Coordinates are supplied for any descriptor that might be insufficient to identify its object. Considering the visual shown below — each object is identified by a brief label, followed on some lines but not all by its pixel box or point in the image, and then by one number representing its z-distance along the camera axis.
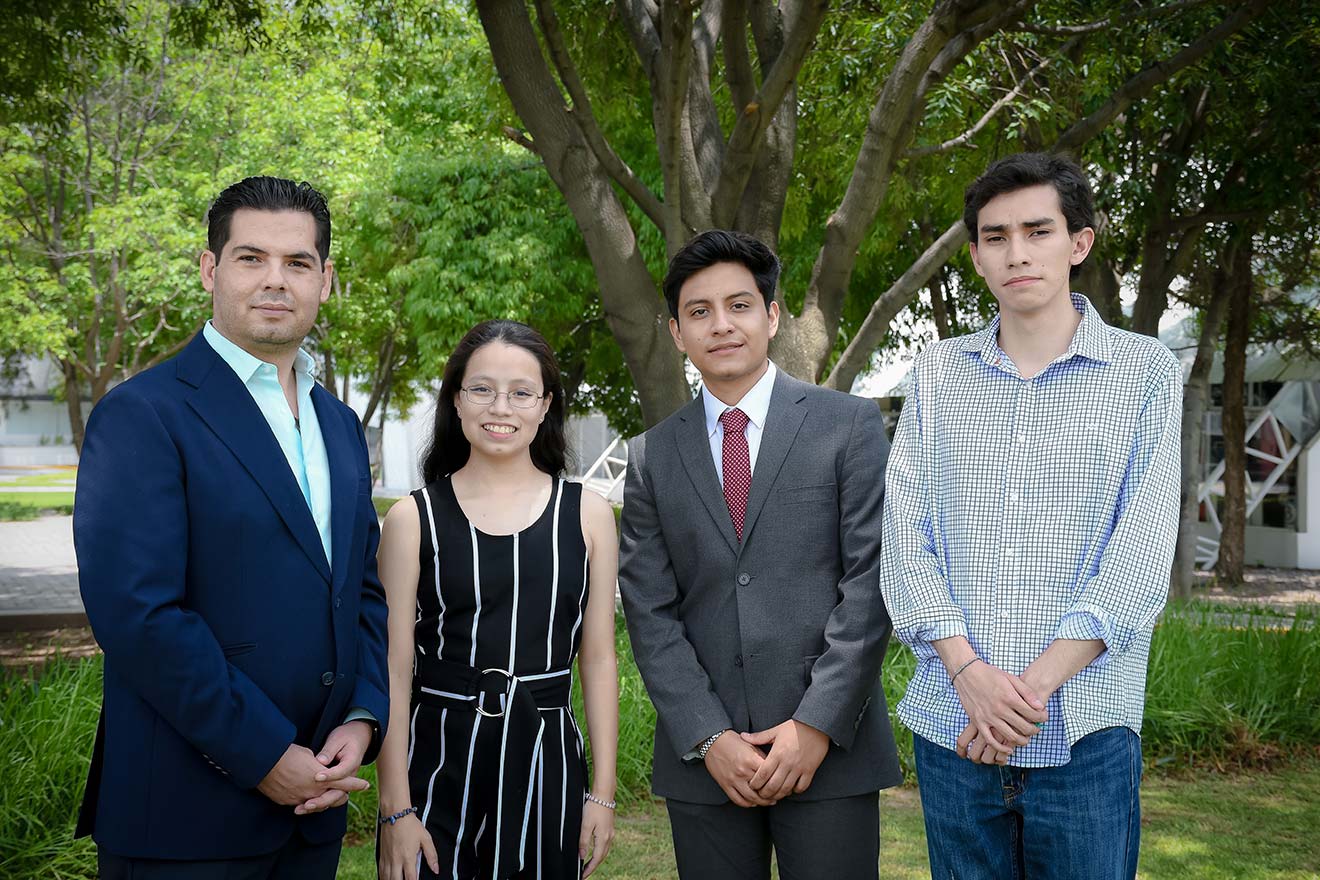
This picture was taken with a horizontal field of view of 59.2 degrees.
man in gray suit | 2.86
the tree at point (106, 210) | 18.02
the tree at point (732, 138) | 5.87
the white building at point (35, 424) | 49.25
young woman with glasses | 2.87
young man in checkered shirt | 2.58
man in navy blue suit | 2.35
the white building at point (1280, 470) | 17.56
